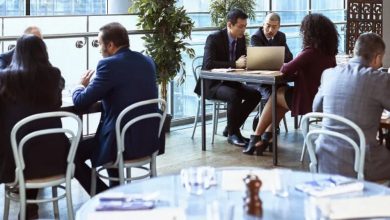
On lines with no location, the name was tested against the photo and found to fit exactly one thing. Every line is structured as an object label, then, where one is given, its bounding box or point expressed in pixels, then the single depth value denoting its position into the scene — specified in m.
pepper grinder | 1.94
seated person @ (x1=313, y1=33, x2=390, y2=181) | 3.43
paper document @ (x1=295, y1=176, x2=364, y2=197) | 2.13
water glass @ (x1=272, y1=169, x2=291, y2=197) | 2.16
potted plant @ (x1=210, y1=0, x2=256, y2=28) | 7.50
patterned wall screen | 6.79
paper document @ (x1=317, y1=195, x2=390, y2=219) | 1.86
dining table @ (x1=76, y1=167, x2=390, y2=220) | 1.94
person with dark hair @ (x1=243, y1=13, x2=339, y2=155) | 5.30
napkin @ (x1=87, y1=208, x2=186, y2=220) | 1.90
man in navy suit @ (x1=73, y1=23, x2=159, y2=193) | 3.84
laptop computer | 5.67
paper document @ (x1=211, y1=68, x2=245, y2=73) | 5.73
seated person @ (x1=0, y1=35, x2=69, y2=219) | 3.37
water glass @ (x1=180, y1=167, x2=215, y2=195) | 2.20
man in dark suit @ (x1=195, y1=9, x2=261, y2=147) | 6.02
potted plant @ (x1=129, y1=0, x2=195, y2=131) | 6.38
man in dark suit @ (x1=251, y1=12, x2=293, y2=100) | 6.33
